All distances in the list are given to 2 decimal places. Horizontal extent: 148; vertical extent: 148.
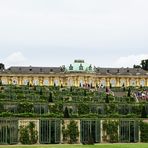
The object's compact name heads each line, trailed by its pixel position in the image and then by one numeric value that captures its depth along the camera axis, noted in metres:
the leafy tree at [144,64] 151.50
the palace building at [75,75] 129.25
